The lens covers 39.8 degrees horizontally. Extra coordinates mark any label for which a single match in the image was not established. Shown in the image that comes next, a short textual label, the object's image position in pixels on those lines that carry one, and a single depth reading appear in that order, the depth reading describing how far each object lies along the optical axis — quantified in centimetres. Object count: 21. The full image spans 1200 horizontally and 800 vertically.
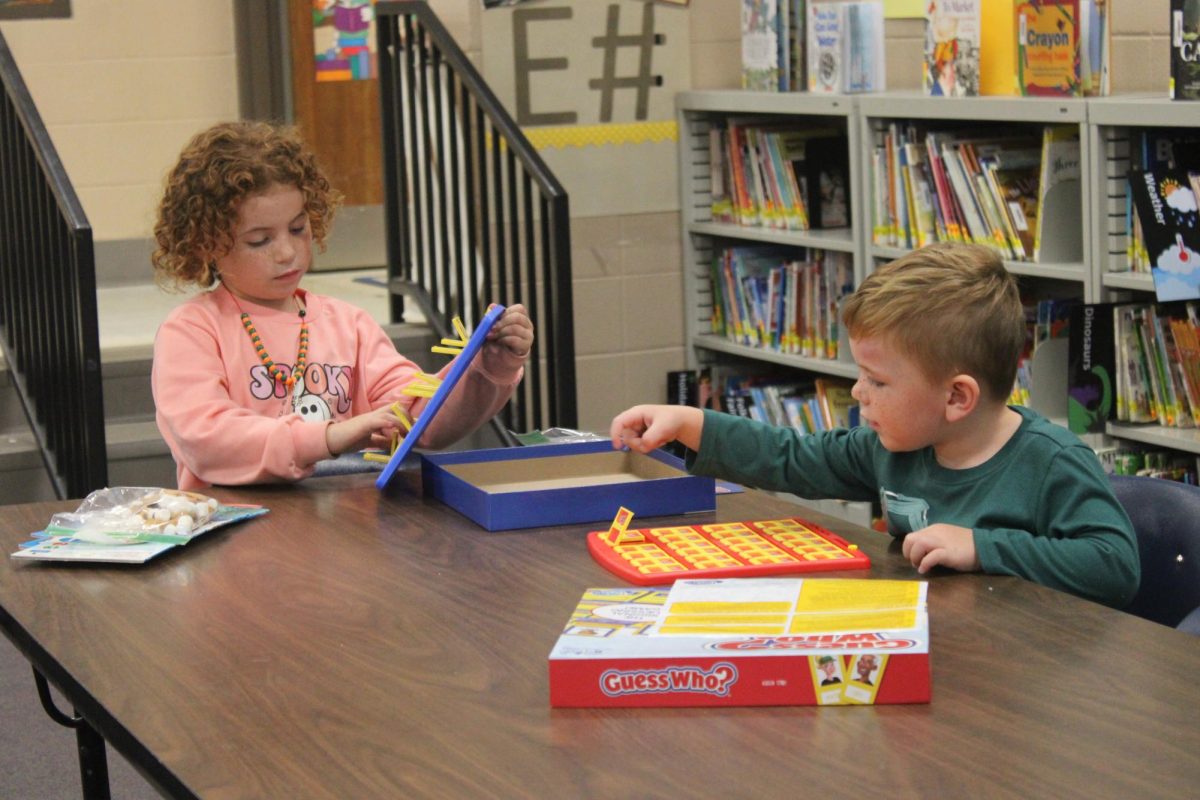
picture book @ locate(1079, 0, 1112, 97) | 341
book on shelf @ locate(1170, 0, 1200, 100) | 316
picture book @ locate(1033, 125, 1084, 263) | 356
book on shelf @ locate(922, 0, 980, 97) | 375
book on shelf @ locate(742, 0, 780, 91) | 448
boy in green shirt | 163
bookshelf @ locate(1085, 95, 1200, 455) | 336
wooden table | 116
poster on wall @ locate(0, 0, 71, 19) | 518
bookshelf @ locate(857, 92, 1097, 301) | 348
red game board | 162
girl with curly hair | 222
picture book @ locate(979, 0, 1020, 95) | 368
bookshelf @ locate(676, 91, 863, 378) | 437
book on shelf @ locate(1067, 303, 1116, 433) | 348
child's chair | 180
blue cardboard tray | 187
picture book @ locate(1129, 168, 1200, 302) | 324
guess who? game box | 127
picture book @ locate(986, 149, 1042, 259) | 370
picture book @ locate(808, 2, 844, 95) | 420
